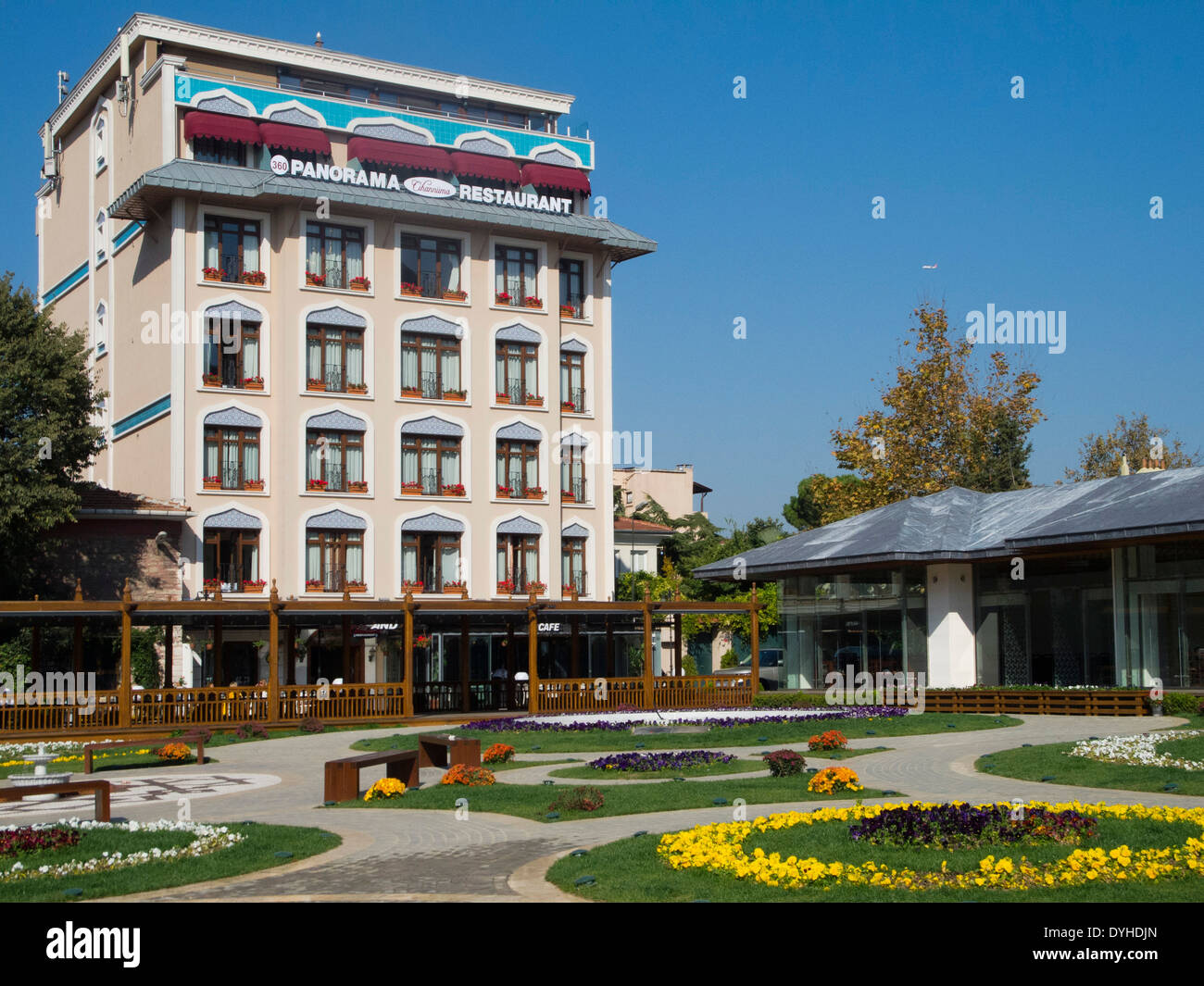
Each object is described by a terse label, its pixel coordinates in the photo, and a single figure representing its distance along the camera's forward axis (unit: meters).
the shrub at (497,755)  23.09
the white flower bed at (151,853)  12.48
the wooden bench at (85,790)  16.54
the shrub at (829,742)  23.52
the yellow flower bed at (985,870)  10.43
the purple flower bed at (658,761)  21.11
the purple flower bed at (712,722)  30.28
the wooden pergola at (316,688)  31.77
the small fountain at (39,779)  21.28
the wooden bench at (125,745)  23.23
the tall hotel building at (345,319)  46.06
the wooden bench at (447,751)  21.59
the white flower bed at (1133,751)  19.28
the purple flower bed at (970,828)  11.98
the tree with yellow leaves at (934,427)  55.66
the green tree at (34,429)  38.43
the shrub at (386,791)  18.20
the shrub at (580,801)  16.12
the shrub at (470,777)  19.33
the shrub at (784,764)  19.33
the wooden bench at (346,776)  18.53
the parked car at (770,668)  51.66
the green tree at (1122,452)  64.81
